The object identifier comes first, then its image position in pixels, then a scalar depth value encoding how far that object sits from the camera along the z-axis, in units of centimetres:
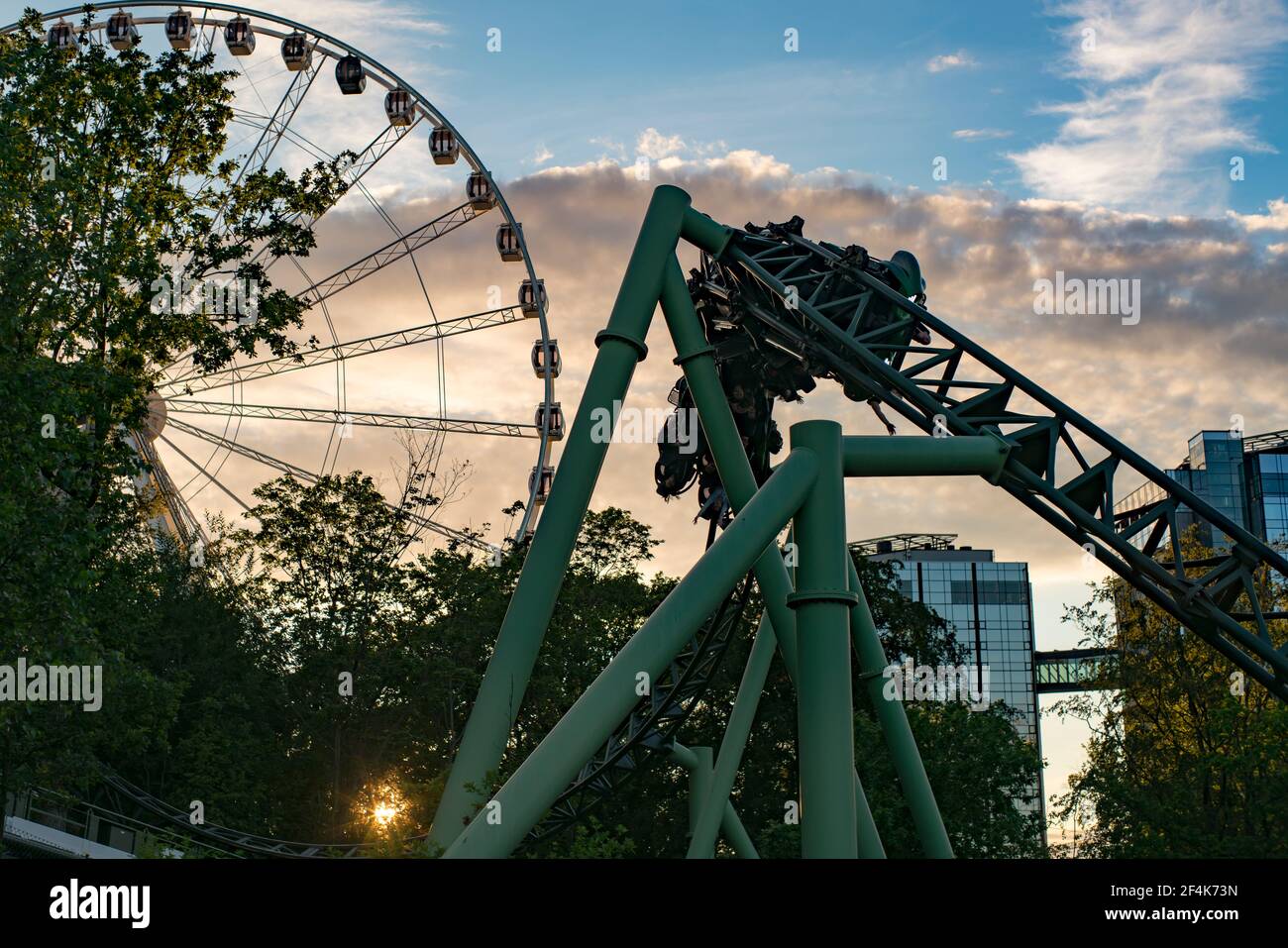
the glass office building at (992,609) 12862
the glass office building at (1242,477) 10531
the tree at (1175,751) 2950
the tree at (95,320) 1714
